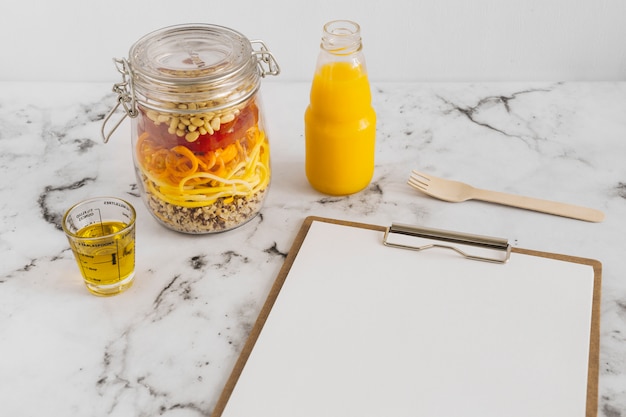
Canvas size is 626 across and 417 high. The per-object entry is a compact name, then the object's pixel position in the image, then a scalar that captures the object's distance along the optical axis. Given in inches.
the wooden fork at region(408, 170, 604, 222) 40.2
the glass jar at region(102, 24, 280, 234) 35.4
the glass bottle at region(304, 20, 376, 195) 38.1
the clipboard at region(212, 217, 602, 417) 29.1
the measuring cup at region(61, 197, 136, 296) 33.9
